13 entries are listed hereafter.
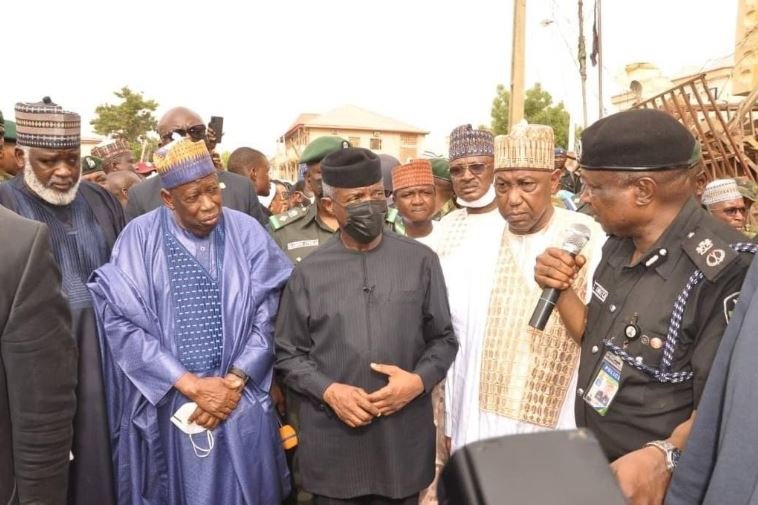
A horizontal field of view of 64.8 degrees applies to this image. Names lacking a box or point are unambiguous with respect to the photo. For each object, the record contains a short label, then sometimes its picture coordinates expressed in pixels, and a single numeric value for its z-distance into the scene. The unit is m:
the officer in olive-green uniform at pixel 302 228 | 4.09
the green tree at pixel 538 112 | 33.00
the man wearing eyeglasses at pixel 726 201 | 5.14
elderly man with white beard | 2.85
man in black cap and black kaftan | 2.65
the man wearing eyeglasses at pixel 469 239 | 3.03
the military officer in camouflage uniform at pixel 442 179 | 4.98
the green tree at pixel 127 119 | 35.34
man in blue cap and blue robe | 2.79
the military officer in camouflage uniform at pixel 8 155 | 4.21
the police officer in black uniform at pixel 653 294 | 1.67
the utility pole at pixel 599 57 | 16.31
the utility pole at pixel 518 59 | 11.25
